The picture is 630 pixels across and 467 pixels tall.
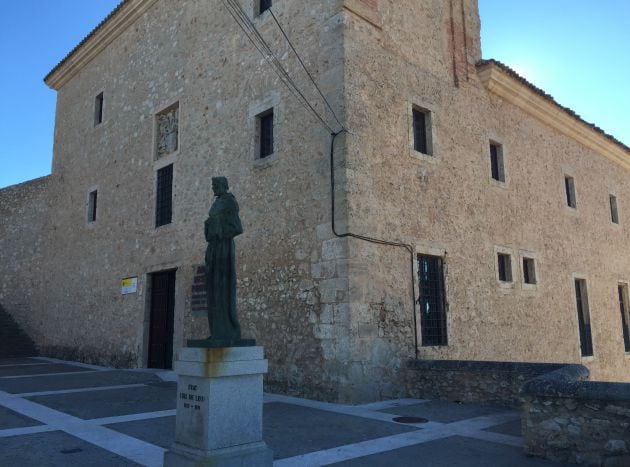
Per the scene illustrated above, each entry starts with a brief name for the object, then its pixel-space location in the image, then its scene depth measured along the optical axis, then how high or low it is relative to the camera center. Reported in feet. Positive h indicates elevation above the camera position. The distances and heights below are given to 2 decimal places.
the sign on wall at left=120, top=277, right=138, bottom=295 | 42.19 +3.58
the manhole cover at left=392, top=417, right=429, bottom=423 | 21.43 -4.12
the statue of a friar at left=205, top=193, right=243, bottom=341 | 14.80 +1.81
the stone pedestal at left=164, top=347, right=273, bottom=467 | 12.92 -2.23
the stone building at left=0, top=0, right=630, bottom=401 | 27.76 +9.30
